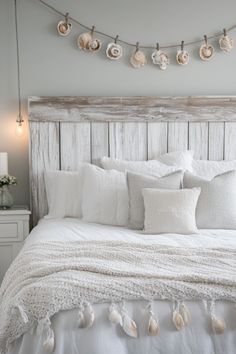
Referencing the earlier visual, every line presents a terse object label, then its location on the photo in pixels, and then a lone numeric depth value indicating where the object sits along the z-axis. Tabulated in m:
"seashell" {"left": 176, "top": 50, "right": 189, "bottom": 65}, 3.61
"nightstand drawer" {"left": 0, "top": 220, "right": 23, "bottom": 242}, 3.29
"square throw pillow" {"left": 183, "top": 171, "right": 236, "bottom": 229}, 2.98
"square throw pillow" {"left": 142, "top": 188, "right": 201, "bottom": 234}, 2.83
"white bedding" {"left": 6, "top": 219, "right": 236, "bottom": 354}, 1.61
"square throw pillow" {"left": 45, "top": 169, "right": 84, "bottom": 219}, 3.32
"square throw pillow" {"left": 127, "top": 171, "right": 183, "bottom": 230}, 3.00
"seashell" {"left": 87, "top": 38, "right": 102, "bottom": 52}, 3.52
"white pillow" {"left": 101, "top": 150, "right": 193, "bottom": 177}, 3.33
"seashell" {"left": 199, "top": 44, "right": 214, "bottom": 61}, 3.62
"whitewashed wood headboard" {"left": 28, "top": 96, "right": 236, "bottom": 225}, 3.50
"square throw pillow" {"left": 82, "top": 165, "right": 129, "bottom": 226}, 3.09
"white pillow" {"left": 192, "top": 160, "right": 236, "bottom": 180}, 3.40
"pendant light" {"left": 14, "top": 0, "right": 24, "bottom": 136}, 3.52
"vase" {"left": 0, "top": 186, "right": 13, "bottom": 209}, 3.38
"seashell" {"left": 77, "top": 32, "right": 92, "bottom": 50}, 3.51
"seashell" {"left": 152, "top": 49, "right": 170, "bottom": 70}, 3.59
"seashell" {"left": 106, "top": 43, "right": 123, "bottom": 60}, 3.54
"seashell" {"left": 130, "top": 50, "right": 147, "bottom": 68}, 3.57
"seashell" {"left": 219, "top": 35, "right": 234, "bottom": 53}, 3.62
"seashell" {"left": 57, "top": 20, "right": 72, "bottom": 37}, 3.48
